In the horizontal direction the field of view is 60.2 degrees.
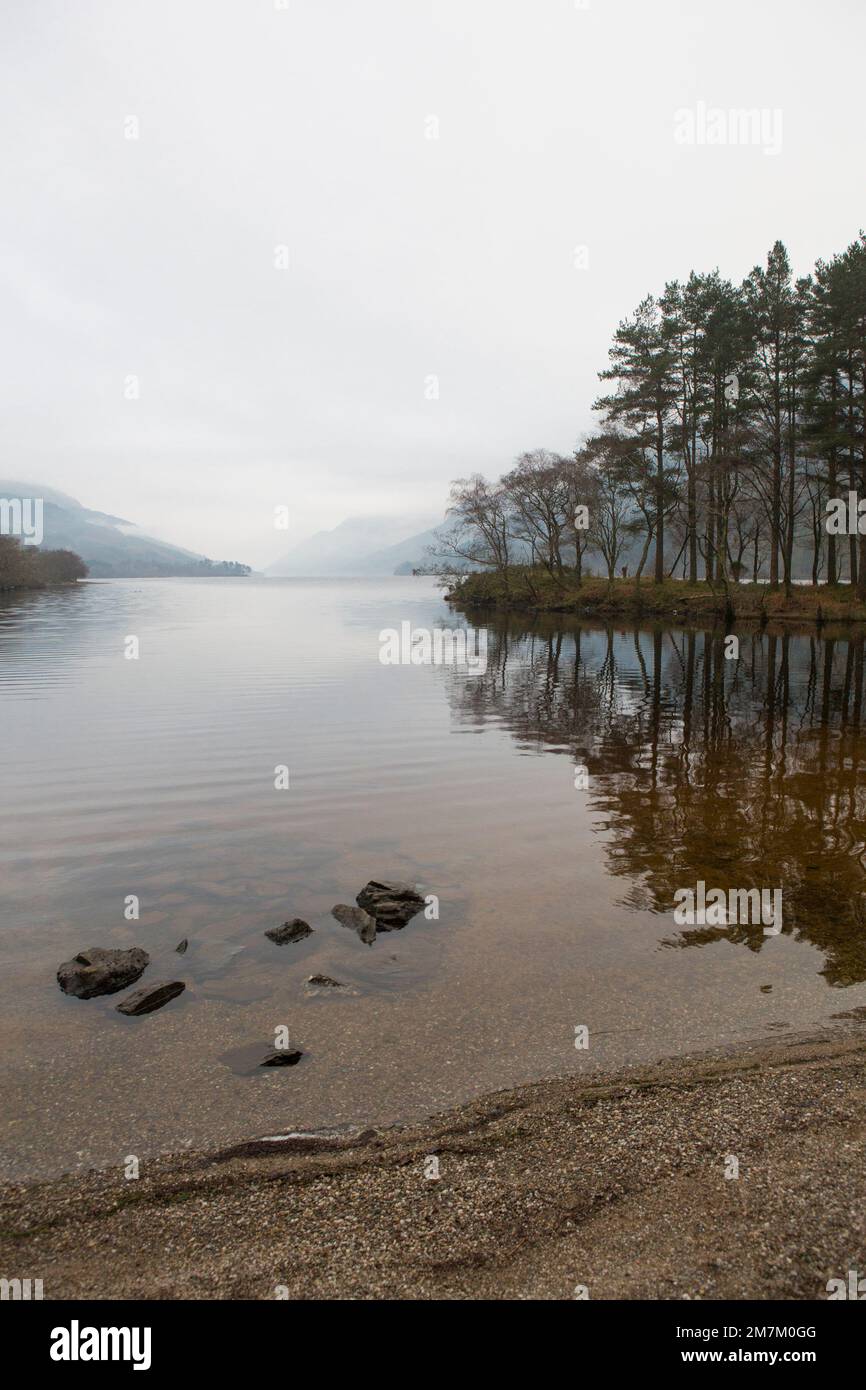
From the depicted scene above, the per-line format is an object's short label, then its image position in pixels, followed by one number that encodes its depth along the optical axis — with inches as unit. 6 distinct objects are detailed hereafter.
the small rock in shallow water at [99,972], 334.6
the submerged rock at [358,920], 397.1
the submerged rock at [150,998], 320.8
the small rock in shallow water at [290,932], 391.2
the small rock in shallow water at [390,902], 413.4
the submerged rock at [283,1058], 287.3
